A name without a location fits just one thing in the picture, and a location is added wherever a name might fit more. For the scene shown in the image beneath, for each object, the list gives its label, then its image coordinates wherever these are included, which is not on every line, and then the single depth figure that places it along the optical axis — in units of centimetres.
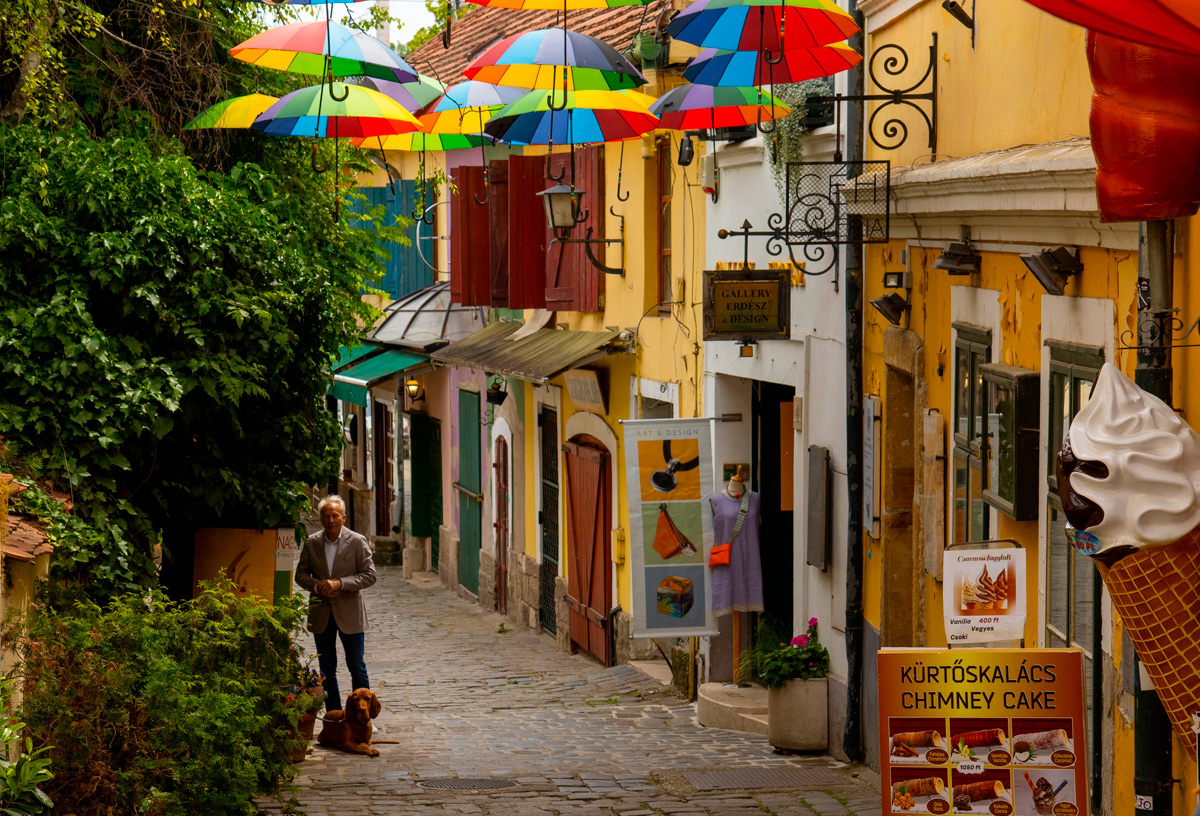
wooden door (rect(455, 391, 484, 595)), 4016
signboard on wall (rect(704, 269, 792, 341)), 2119
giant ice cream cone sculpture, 913
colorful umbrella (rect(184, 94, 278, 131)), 2081
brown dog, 2062
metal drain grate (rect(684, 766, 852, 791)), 1878
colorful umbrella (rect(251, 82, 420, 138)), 2025
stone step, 2291
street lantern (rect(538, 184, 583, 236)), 2611
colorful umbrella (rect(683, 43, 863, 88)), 1780
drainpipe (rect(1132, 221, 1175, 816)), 995
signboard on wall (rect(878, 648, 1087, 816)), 1082
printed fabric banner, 2194
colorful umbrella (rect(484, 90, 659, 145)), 2194
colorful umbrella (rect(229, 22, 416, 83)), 1886
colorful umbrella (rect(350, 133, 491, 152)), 2618
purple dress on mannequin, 2322
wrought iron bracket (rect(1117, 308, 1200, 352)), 991
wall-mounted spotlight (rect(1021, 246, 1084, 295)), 1198
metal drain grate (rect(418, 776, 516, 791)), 1850
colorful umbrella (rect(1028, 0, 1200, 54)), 834
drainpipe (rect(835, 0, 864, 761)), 1983
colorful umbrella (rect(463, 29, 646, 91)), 1948
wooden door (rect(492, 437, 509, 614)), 3781
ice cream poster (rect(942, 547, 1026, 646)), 1219
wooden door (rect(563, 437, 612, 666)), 3050
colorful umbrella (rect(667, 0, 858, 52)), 1689
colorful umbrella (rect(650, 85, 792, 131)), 2120
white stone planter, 2077
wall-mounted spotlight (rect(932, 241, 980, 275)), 1484
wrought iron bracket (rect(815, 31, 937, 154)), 1689
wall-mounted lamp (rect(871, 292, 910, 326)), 1797
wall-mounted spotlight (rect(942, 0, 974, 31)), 1539
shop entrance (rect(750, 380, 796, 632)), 2481
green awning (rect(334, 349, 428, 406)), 3916
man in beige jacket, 2148
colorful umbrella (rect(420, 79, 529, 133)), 2455
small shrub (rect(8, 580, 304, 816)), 1307
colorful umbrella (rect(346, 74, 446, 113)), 2407
